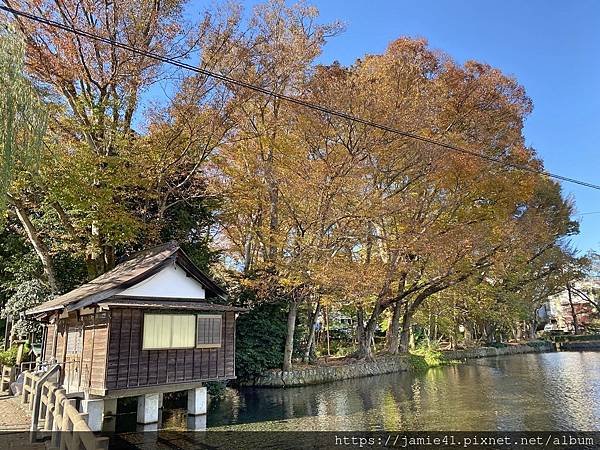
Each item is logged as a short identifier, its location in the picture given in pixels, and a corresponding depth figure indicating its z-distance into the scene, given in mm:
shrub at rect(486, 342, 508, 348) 33359
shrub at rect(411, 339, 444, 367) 24491
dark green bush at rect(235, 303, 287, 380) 16844
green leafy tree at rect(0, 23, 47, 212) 7258
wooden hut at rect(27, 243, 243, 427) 9734
